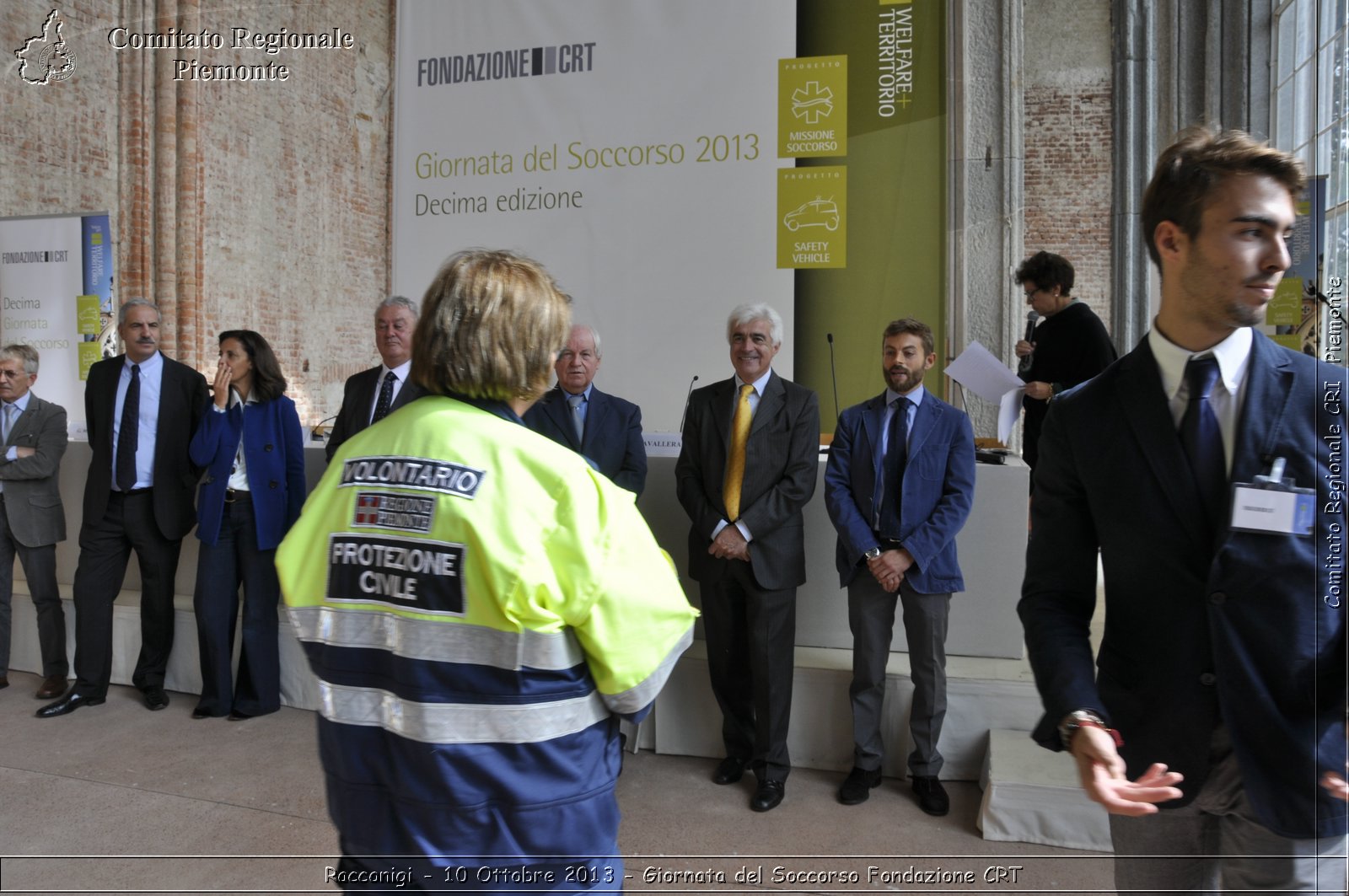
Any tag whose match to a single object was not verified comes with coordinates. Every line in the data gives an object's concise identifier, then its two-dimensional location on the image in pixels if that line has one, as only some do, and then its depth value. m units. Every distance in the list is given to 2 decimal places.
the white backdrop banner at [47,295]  6.54
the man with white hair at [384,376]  4.01
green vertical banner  5.57
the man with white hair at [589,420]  3.85
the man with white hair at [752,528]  3.54
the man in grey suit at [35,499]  4.70
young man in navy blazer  1.28
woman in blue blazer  4.37
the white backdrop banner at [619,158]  5.66
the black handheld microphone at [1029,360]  5.06
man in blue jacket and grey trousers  3.41
